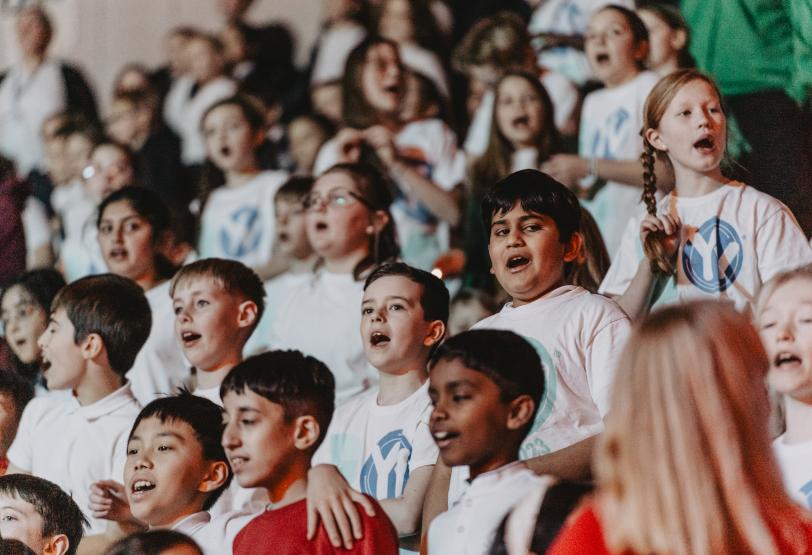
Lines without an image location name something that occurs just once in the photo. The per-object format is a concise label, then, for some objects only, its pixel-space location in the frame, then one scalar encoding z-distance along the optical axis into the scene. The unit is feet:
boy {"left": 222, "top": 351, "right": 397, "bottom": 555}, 23.06
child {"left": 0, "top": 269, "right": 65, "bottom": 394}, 34.19
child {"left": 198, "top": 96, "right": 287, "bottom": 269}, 41.88
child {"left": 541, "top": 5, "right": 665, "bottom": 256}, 35.88
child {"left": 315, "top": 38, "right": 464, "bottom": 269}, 40.01
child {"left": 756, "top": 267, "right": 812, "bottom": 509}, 21.72
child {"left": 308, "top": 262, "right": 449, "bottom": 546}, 25.95
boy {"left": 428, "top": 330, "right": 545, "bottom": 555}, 20.27
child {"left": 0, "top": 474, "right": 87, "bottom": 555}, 26.50
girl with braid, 26.76
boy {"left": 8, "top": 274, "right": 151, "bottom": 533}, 29.19
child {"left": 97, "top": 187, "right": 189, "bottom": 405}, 33.83
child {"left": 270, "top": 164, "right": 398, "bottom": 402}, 32.94
